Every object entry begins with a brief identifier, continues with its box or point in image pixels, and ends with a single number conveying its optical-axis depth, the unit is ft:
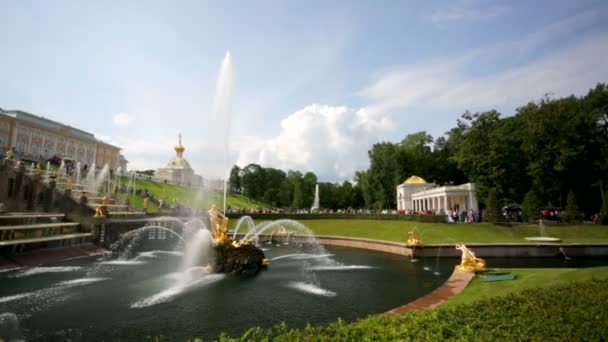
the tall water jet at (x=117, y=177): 209.15
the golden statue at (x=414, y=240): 81.20
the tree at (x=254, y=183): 355.97
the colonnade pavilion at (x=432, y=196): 169.27
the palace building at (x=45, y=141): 215.72
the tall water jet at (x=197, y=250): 64.64
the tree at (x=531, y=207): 124.36
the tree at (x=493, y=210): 116.88
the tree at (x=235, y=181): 414.00
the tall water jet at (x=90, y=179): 160.16
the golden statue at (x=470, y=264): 53.67
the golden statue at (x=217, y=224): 64.80
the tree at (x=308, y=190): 299.99
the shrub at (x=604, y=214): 114.21
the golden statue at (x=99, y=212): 94.02
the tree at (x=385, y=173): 240.53
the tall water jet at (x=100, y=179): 167.88
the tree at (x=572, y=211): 121.08
